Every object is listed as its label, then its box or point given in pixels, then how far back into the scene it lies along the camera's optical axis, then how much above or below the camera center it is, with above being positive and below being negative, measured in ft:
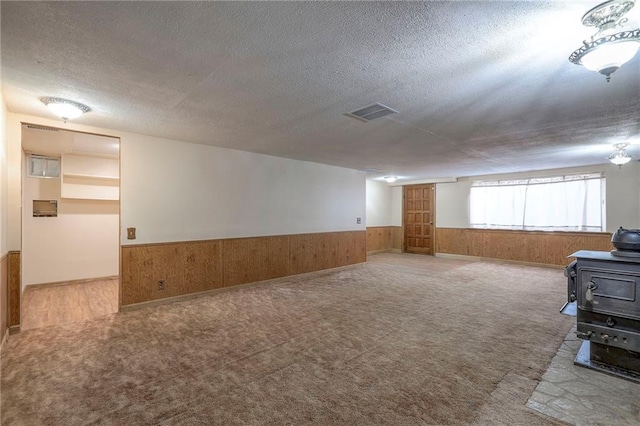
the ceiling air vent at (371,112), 9.61 +3.38
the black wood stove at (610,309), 7.45 -2.45
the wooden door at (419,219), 30.01 -0.58
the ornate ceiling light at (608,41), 4.88 +2.96
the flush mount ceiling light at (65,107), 9.18 +3.30
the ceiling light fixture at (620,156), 15.16 +2.99
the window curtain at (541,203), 21.22 +0.80
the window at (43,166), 16.83 +2.60
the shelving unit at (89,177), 17.61 +2.12
